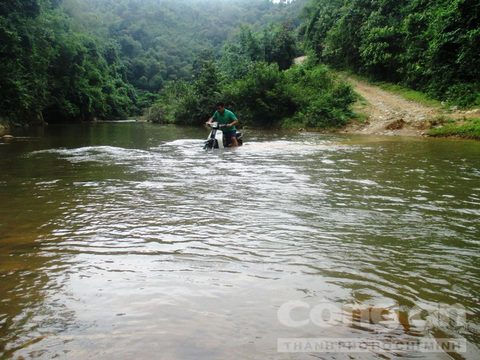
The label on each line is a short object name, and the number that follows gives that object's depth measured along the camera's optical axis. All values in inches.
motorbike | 464.3
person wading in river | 469.7
